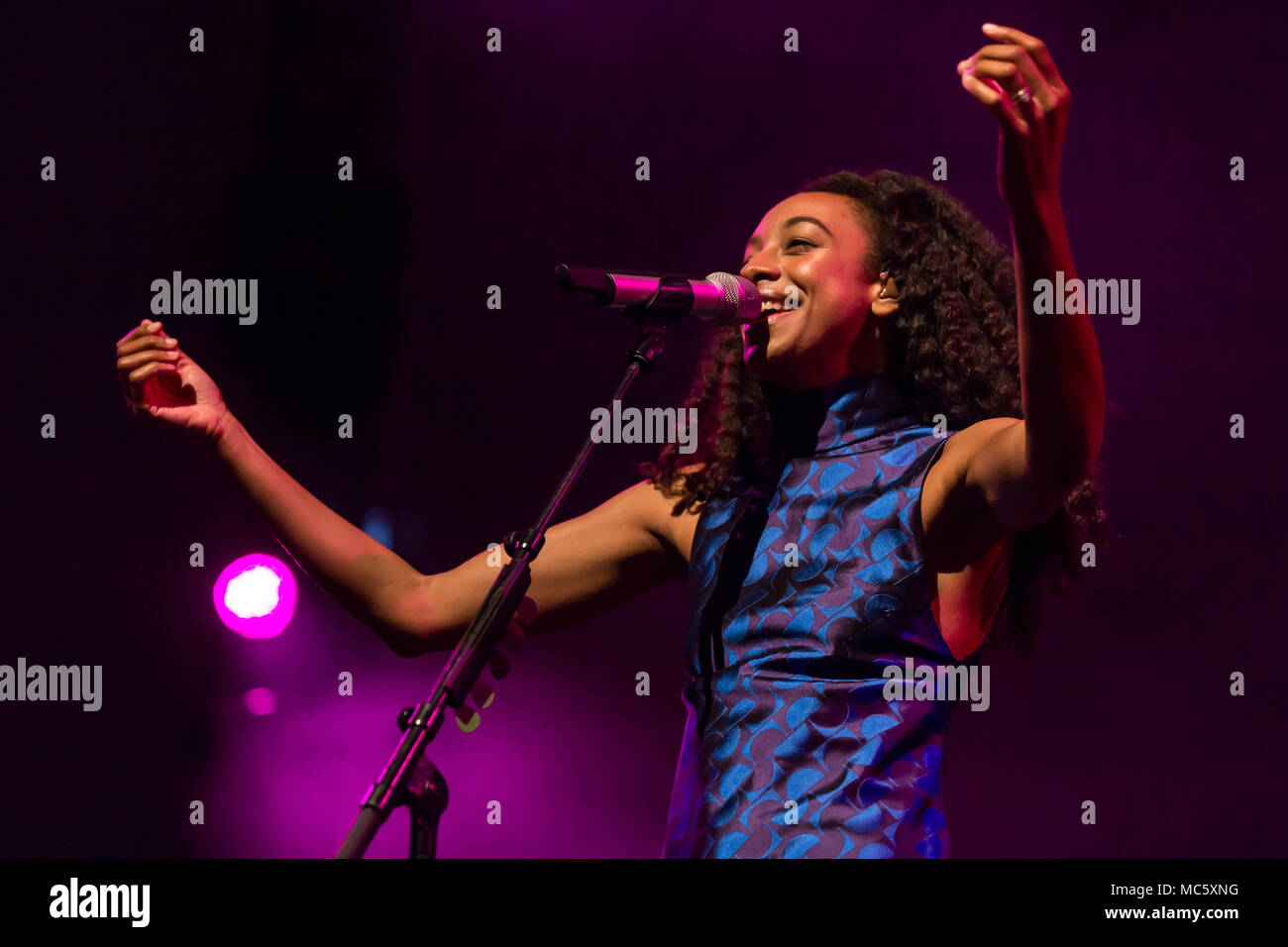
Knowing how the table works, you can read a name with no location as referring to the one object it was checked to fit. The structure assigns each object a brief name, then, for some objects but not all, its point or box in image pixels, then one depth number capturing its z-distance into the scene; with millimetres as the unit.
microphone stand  1371
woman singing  1694
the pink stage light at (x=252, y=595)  3408
